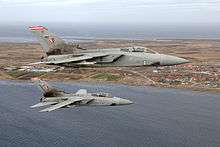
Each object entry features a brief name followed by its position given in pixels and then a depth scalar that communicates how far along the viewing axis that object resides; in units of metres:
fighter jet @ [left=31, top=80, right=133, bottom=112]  99.31
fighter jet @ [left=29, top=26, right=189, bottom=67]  53.91
